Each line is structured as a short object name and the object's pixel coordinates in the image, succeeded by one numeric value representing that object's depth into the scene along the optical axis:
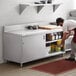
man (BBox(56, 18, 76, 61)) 5.53
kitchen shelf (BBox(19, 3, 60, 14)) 5.91
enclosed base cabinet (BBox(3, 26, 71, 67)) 5.38
